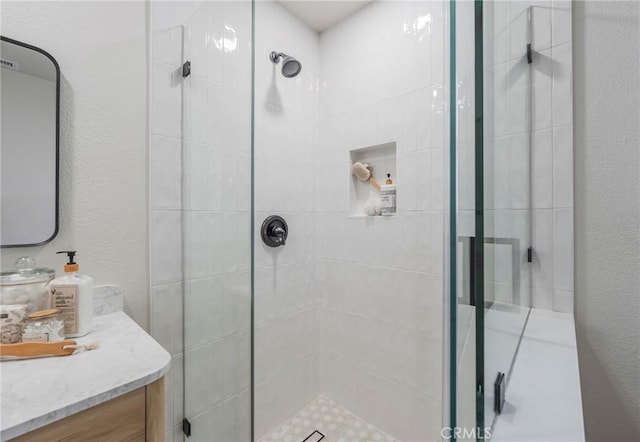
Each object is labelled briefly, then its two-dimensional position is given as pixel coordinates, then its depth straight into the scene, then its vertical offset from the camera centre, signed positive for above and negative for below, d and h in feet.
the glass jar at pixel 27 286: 2.08 -0.50
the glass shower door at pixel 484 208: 1.02 +0.06
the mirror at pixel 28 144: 2.32 +0.68
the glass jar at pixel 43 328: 1.97 -0.76
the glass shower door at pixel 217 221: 2.64 +0.00
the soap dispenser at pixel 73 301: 2.17 -0.62
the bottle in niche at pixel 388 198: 4.73 +0.39
